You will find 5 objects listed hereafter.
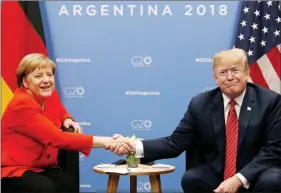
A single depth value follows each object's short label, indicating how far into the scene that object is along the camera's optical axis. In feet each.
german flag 19.06
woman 12.00
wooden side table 12.44
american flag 18.42
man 11.52
